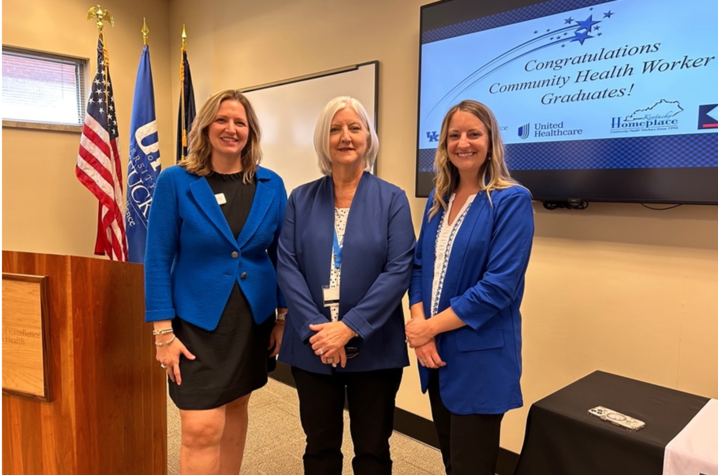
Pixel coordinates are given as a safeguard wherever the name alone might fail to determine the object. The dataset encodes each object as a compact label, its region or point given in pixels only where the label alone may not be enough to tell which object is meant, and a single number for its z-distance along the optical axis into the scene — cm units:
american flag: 365
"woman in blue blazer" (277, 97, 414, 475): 165
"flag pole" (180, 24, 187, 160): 388
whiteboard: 304
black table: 138
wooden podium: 164
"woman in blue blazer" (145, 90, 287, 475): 169
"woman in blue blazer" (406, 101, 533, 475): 153
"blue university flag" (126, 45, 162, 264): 373
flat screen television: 182
